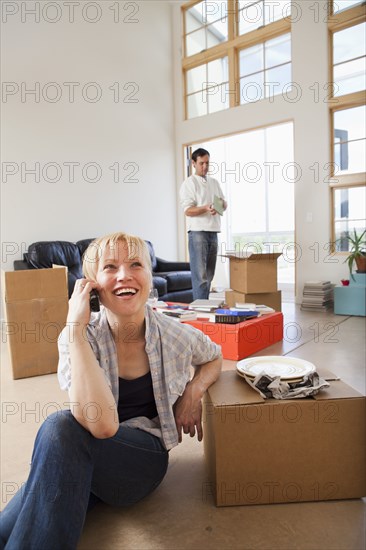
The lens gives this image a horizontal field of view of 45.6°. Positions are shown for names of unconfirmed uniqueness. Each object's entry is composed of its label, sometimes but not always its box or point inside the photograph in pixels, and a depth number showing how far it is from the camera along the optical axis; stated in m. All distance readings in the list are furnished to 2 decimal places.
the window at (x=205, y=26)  6.01
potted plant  4.53
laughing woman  0.93
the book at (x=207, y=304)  3.16
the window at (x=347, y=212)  4.90
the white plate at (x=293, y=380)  1.32
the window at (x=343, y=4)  4.73
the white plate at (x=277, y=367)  1.37
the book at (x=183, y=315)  2.98
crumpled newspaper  1.25
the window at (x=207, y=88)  6.08
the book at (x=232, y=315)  2.86
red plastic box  2.77
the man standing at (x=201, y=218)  3.90
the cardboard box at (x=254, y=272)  3.59
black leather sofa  4.30
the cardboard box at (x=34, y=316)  2.59
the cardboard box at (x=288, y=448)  1.22
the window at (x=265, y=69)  5.39
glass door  6.88
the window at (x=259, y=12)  5.29
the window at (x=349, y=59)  4.73
